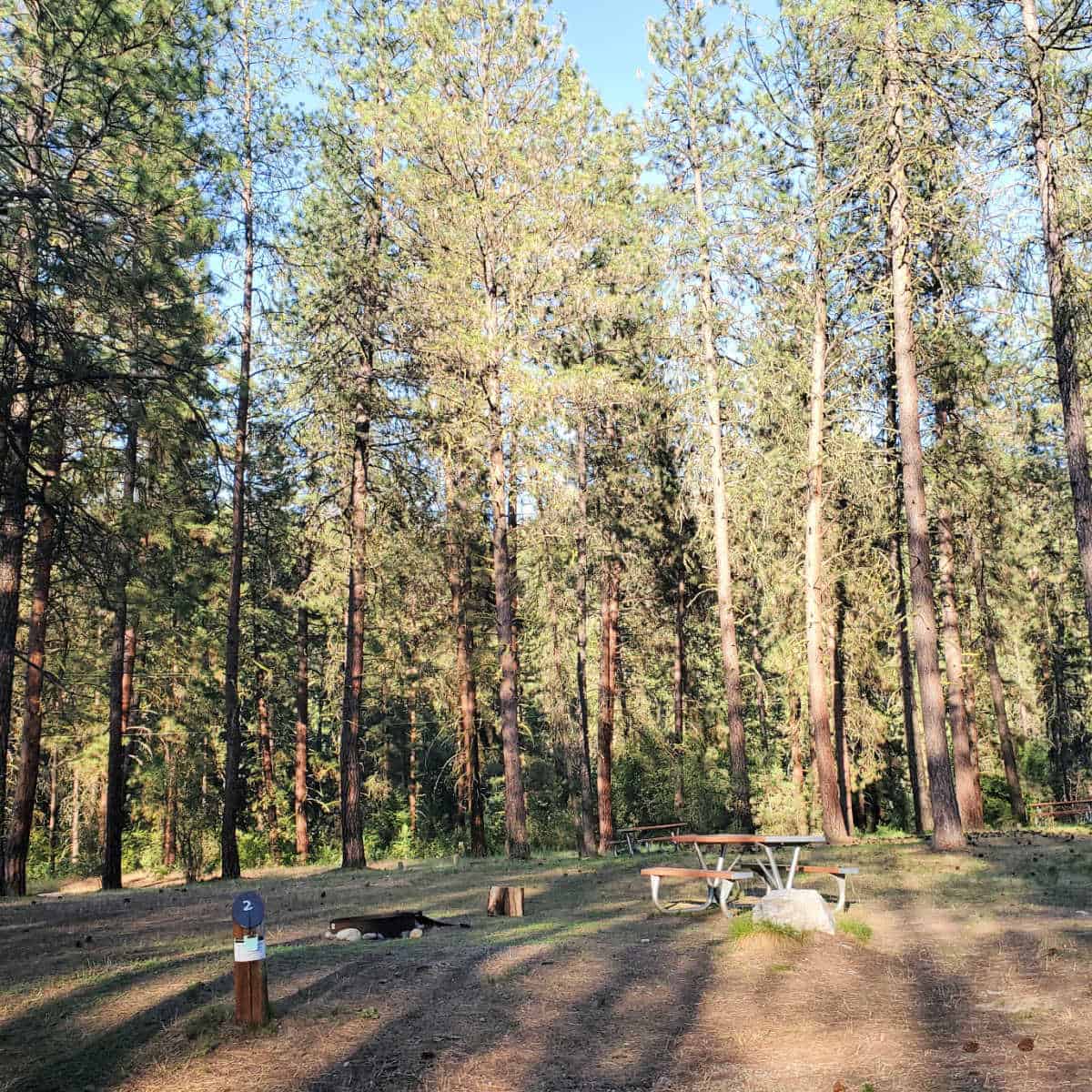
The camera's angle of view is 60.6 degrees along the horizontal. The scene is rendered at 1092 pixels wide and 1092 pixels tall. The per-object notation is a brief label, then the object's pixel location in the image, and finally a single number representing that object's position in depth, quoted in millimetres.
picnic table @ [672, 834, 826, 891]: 9242
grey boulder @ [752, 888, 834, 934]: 8438
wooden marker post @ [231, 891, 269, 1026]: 5941
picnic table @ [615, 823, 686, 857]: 19630
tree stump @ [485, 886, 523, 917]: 10812
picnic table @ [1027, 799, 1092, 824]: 25812
